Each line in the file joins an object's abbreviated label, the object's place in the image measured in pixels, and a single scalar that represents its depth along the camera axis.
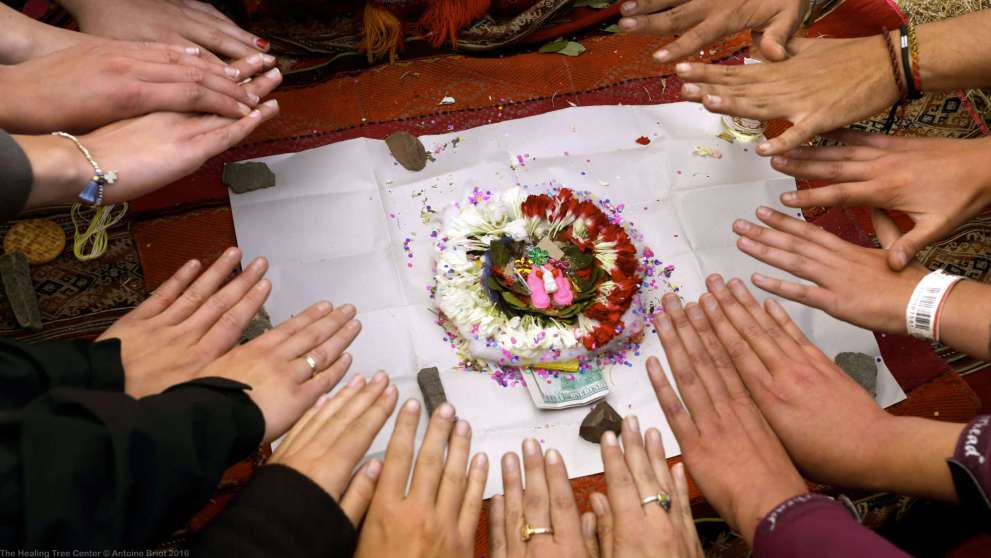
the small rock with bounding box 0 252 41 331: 1.63
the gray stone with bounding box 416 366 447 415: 1.59
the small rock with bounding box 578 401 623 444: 1.56
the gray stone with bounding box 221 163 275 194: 1.84
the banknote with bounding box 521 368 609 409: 1.65
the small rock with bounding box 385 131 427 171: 1.93
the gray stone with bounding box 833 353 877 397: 1.66
